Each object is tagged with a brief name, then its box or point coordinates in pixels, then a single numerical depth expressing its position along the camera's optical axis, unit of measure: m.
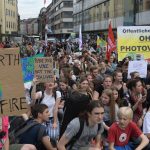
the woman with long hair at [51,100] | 4.92
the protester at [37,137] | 3.63
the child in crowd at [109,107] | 4.41
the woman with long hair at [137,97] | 4.88
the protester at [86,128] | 3.44
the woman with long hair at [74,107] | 3.76
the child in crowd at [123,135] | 3.87
